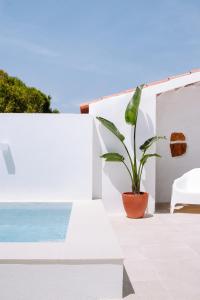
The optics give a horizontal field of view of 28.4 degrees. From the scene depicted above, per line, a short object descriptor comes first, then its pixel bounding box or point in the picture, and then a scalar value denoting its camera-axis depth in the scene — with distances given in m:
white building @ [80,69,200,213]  10.58
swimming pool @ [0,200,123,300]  4.72
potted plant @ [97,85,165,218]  9.91
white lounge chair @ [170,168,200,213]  10.01
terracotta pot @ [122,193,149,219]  9.87
